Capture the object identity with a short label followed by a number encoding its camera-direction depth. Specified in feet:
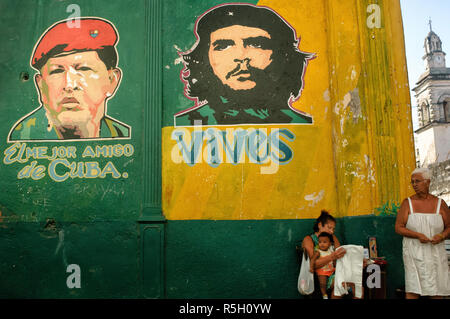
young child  14.57
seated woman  14.24
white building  130.11
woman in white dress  13.61
